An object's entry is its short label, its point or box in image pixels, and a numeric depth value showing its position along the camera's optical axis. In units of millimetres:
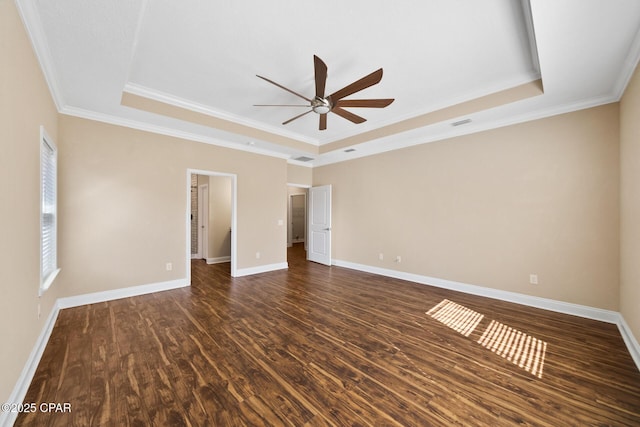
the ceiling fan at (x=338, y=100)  2271
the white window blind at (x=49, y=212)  2727
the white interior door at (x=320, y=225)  6201
